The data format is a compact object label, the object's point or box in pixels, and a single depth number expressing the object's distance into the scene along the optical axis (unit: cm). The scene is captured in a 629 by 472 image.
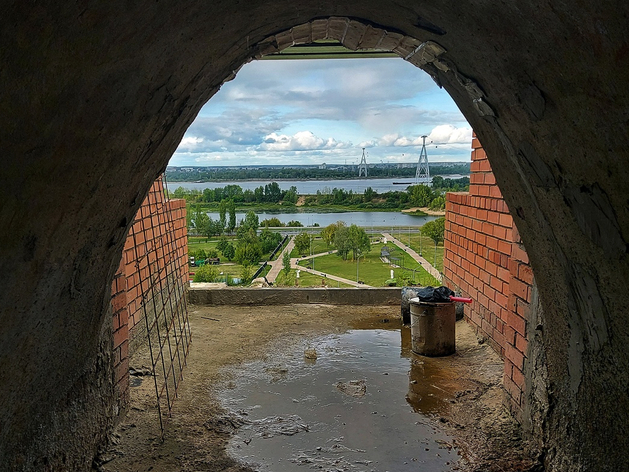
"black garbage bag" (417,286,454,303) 428
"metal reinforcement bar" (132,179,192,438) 386
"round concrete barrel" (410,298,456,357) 423
